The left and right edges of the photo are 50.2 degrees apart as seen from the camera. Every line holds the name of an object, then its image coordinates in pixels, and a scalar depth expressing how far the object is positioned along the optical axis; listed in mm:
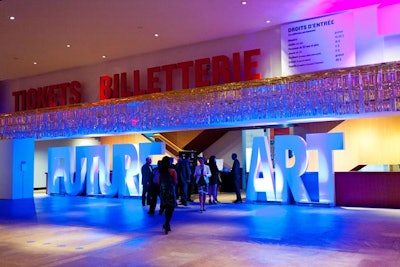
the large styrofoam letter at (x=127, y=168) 15019
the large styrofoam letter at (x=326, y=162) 11516
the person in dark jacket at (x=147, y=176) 11745
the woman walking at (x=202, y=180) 11117
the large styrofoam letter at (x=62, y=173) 16875
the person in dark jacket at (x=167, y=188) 7836
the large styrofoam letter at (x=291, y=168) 11973
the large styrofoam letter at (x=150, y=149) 14432
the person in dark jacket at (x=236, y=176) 13250
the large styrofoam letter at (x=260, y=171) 12508
